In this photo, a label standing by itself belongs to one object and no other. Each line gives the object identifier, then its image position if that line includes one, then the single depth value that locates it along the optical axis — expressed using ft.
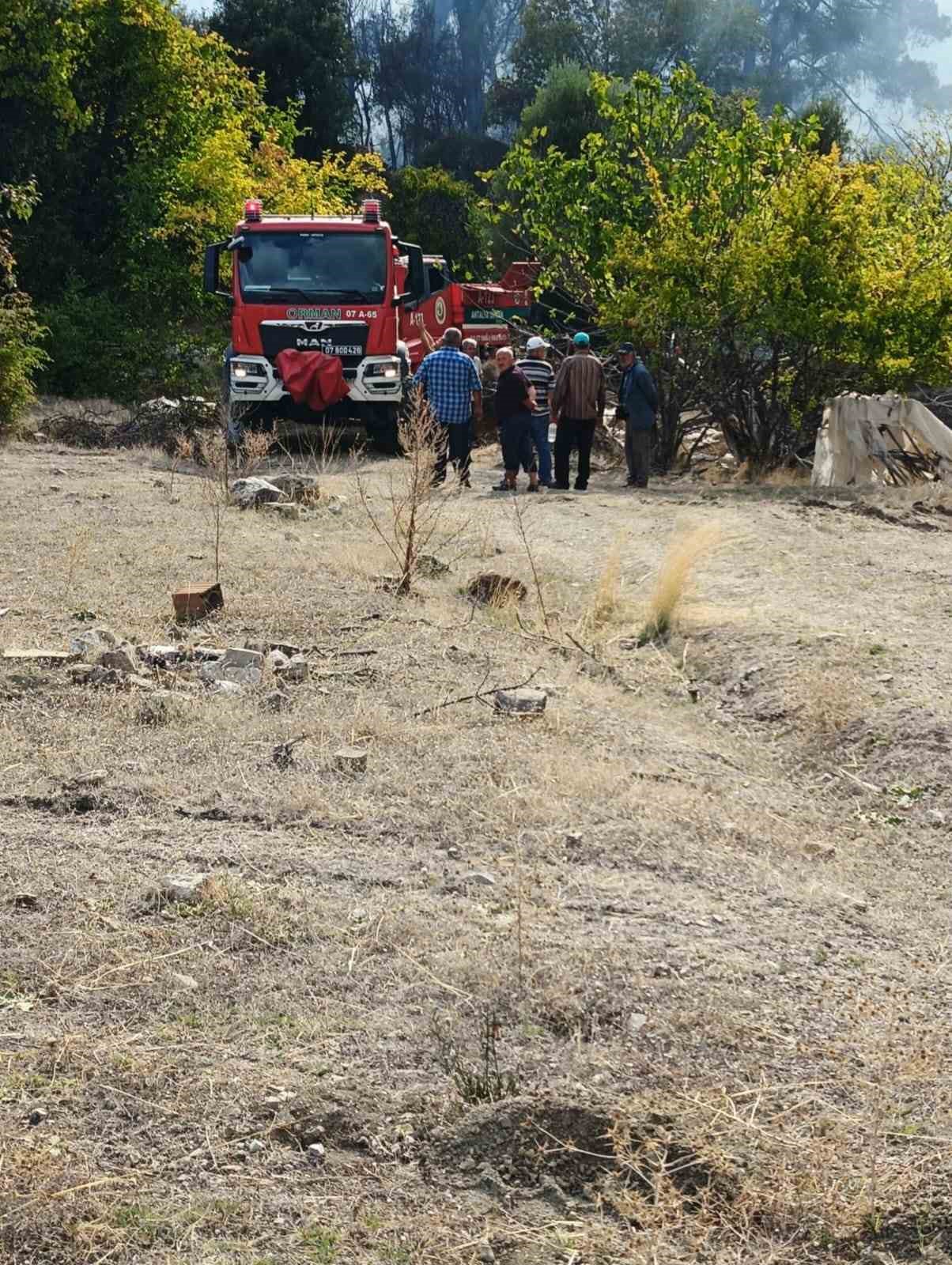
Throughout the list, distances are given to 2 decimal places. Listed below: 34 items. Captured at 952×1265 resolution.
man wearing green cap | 50.19
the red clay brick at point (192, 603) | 27.40
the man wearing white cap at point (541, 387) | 51.01
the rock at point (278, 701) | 22.12
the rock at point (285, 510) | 41.91
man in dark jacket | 50.85
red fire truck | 56.65
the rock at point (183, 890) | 15.17
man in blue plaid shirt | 48.73
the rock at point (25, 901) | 14.96
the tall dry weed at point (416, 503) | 29.66
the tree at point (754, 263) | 52.85
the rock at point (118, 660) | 23.06
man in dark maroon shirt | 50.01
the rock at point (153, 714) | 21.18
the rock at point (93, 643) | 23.97
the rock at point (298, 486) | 44.57
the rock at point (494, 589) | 30.63
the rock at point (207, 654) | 24.64
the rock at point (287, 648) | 25.55
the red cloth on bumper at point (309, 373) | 56.18
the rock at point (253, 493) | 42.73
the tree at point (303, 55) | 138.41
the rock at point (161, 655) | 24.08
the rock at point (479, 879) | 16.11
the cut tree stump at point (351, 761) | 19.56
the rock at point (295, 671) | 23.79
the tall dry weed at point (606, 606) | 29.89
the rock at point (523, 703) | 22.24
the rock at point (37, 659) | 23.49
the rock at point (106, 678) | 22.58
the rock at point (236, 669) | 23.36
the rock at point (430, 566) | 33.52
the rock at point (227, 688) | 22.73
